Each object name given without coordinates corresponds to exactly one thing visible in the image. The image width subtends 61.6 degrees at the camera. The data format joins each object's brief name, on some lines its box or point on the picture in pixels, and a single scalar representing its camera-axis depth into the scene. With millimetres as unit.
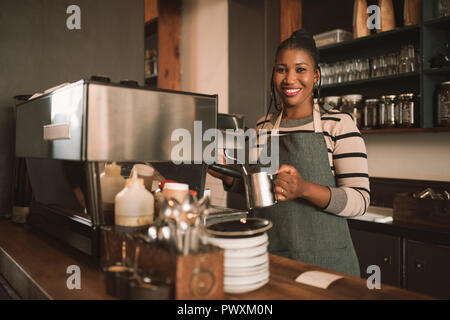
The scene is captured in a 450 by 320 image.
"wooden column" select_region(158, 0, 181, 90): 3584
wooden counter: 809
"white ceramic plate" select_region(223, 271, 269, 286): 805
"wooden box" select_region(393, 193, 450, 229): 1918
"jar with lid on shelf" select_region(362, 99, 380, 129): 2430
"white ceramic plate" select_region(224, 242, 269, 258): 812
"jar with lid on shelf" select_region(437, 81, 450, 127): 2066
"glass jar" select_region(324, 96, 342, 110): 2613
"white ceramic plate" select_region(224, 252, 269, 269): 810
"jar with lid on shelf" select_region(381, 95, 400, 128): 2324
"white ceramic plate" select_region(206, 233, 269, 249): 813
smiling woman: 1301
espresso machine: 971
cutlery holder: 718
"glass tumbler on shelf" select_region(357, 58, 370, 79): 2451
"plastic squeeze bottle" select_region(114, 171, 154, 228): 944
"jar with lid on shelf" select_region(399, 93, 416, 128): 2246
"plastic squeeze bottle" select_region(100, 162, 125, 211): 1012
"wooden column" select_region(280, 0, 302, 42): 2941
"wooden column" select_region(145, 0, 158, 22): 3553
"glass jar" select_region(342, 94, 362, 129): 2502
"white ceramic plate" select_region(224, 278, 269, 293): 805
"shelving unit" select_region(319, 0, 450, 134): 2143
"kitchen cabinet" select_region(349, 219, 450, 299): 1859
